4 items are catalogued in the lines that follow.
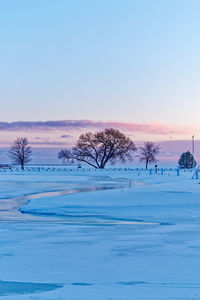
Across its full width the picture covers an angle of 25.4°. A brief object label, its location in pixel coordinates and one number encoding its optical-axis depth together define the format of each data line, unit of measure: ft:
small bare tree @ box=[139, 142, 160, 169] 373.40
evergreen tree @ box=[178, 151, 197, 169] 336.10
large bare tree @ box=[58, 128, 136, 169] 289.33
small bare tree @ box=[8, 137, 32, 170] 364.99
